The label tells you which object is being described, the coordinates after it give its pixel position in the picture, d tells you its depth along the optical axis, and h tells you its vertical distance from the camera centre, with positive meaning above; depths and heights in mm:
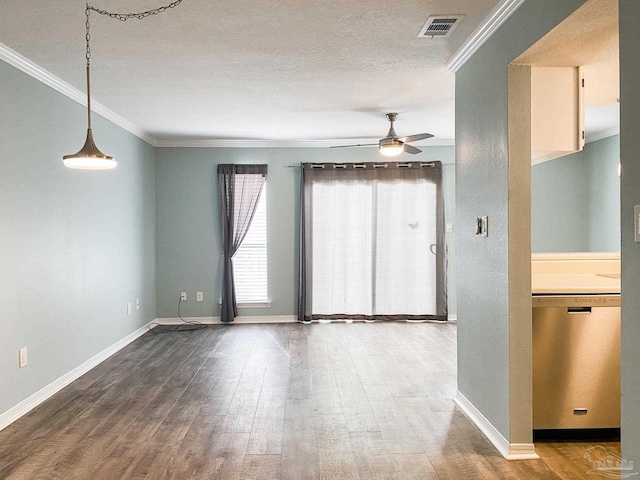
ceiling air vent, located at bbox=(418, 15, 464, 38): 3268 +1275
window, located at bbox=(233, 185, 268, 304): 7707 -340
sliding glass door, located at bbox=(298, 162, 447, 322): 7672 -44
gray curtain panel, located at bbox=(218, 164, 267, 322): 7516 +399
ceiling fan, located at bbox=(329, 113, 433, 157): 5789 +978
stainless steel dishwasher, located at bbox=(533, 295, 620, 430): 3189 -733
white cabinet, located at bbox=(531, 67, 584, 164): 3174 +719
